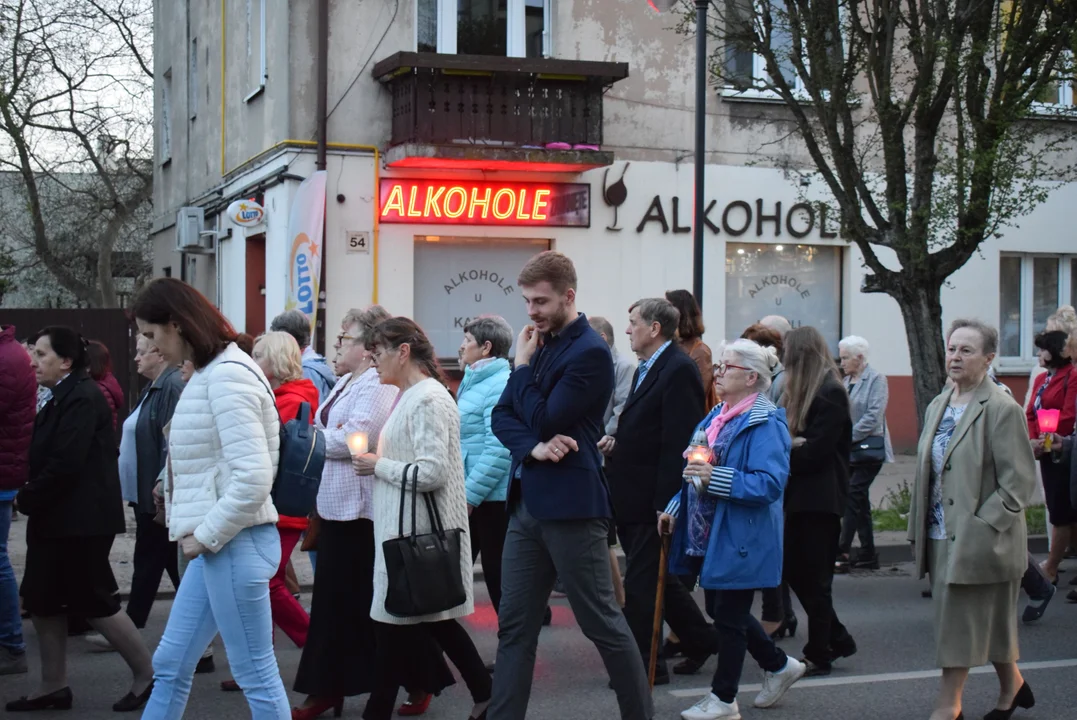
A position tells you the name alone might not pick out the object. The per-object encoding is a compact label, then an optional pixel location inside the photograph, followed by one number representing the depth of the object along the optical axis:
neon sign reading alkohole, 15.58
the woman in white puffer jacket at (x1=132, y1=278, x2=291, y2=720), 4.54
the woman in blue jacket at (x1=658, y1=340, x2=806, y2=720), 5.83
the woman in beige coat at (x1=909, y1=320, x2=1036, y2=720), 5.77
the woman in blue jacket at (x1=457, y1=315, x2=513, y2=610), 6.94
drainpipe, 15.20
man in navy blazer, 5.05
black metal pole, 11.05
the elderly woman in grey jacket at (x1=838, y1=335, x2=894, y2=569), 9.91
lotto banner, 14.88
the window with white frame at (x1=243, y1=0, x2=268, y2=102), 16.72
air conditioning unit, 19.50
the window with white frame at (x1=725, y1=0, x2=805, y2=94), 12.54
